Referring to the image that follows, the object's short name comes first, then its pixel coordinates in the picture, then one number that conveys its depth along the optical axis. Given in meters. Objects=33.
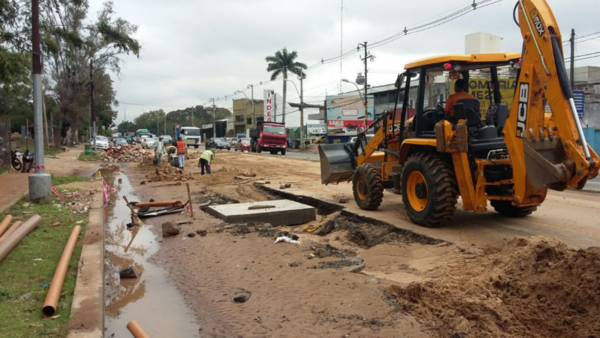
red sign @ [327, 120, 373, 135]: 52.91
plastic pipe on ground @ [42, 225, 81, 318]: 4.24
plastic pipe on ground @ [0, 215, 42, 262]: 6.01
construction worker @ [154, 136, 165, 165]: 24.27
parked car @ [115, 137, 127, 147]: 60.89
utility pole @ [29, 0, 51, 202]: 10.28
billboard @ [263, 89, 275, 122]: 66.06
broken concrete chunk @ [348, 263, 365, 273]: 5.72
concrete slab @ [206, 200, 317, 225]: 9.40
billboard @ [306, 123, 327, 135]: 62.01
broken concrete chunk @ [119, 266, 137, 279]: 6.38
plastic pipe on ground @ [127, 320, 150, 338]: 4.16
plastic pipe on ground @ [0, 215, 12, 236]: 7.18
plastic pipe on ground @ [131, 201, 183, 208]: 10.97
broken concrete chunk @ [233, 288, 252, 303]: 5.03
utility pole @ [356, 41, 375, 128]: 42.86
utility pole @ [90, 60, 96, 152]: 36.72
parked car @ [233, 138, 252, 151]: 45.42
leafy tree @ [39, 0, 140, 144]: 38.59
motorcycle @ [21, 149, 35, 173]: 17.61
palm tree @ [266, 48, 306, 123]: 61.66
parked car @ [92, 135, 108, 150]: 46.55
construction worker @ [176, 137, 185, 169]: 22.02
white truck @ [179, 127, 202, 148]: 53.75
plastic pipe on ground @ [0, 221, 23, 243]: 6.72
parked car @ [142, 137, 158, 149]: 53.42
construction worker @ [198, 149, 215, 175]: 18.47
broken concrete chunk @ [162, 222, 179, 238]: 8.59
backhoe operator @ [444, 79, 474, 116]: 7.62
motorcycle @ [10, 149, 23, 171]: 18.03
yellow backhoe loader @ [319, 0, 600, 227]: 5.43
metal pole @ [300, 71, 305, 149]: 51.03
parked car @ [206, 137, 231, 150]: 50.22
